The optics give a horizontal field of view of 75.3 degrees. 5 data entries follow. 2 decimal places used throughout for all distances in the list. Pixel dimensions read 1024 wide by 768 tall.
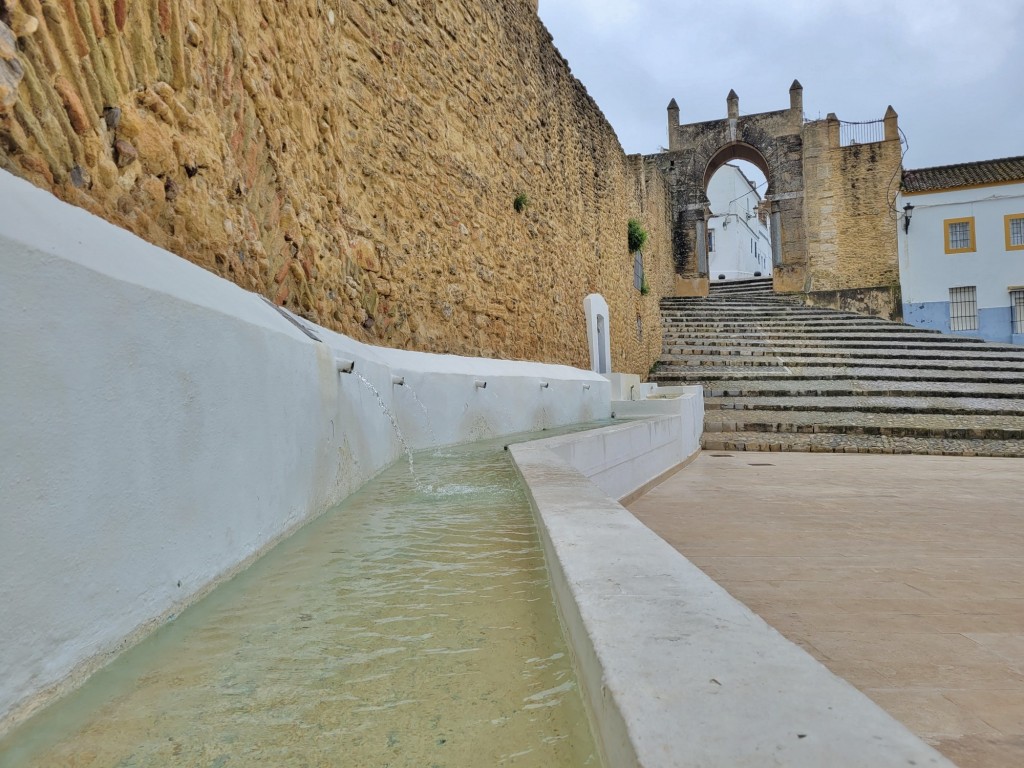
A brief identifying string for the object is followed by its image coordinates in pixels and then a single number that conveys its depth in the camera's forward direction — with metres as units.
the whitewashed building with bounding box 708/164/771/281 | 36.50
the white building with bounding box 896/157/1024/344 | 19.91
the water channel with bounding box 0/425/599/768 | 1.04
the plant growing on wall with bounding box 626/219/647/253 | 15.50
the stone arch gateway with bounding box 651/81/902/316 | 23.11
